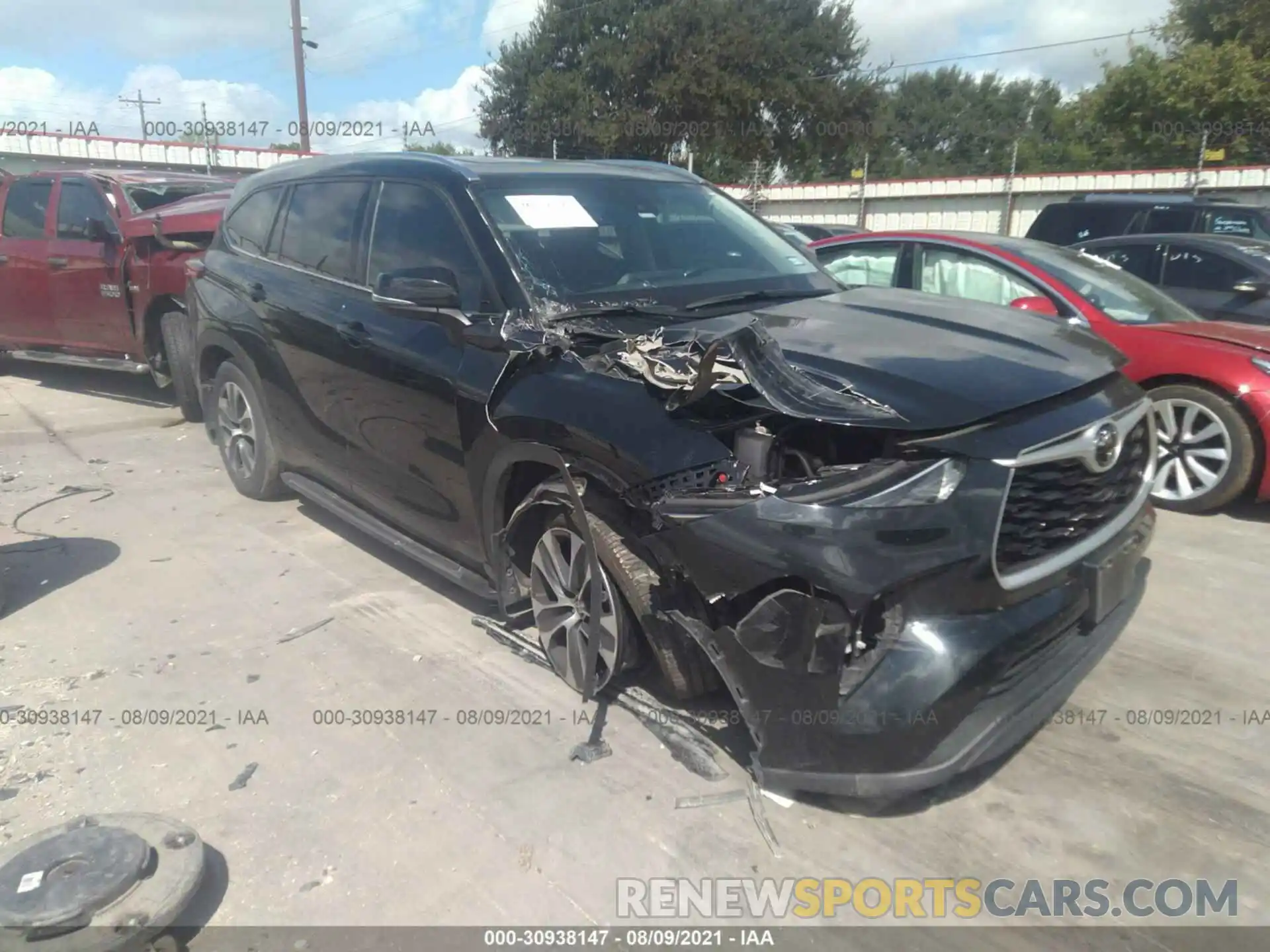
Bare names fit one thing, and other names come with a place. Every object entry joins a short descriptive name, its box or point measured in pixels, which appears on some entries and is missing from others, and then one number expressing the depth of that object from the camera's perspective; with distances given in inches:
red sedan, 207.8
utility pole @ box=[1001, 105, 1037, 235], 995.9
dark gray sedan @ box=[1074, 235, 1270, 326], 290.5
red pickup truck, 307.3
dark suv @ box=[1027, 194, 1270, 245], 413.4
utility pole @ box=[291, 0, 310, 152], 1077.8
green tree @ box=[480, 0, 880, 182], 1077.8
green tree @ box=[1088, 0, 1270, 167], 1022.4
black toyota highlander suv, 98.8
